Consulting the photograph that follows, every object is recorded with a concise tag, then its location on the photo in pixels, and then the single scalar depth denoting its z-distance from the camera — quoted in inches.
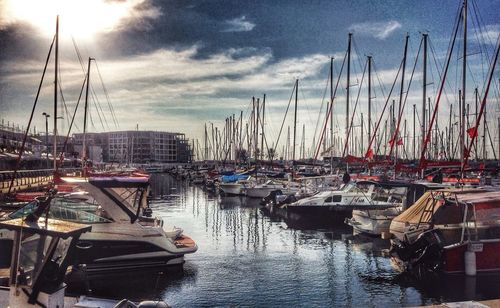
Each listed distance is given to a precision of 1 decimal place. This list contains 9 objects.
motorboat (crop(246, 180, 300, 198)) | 1996.8
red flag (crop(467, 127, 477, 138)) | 1070.3
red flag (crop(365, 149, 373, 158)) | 1838.1
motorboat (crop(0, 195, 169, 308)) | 309.4
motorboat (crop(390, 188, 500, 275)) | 685.3
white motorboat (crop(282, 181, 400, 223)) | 1274.6
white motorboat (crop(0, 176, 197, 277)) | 678.8
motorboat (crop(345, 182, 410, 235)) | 1032.2
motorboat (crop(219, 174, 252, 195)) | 2240.7
